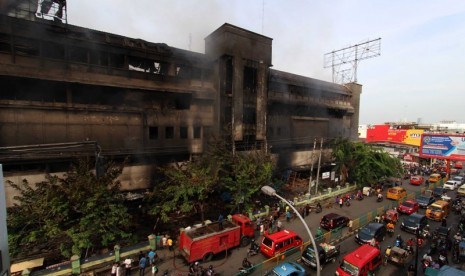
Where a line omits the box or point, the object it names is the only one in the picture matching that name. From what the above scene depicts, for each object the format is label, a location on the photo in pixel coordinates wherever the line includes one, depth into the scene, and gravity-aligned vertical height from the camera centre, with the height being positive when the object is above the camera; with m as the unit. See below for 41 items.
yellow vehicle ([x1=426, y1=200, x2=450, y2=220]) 22.94 -7.95
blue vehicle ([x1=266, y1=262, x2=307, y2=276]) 12.99 -7.85
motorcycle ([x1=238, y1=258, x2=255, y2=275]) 13.65 -8.50
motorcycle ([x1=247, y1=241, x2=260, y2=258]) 16.88 -8.76
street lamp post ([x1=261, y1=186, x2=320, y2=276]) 9.85 -2.70
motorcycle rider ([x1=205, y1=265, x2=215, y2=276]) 13.67 -8.35
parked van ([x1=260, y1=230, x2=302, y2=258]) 15.88 -7.90
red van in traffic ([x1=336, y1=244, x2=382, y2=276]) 13.56 -7.79
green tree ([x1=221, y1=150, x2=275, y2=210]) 21.62 -4.86
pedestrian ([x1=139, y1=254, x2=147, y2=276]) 14.36 -8.41
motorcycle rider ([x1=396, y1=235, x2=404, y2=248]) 17.42 -8.28
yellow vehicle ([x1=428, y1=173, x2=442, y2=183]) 37.09 -7.78
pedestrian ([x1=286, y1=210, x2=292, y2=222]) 22.75 -8.52
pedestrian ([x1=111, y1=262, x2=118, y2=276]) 13.89 -8.36
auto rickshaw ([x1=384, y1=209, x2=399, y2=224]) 22.02 -8.18
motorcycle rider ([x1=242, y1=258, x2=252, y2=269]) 14.83 -8.54
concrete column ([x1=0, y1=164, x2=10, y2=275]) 6.82 -3.33
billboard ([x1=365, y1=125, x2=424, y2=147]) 54.15 -2.09
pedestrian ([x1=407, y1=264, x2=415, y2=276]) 14.03 -8.29
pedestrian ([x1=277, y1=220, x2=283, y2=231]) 20.50 -8.46
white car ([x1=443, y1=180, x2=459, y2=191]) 34.12 -8.14
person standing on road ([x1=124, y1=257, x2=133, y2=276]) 14.29 -8.41
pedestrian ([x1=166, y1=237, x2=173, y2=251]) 17.12 -8.48
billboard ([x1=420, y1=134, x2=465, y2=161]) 30.84 -2.51
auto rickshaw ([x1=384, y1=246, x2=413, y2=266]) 15.64 -8.44
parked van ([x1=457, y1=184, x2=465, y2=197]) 29.85 -7.86
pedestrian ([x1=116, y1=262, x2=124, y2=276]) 13.84 -8.43
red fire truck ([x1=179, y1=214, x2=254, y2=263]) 15.18 -7.63
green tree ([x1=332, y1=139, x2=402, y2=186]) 32.25 -4.79
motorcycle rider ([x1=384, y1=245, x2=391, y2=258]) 16.29 -8.41
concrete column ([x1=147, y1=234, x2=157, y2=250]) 16.98 -8.28
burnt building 17.05 +2.40
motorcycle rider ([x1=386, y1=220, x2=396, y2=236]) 20.12 -8.38
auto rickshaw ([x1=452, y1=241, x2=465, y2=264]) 15.85 -8.29
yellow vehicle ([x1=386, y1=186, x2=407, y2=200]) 28.93 -7.97
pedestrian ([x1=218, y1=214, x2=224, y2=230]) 17.08 -7.07
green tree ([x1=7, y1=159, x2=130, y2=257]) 13.62 -5.47
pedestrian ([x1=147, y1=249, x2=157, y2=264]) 15.20 -8.34
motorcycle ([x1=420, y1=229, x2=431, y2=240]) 19.34 -8.55
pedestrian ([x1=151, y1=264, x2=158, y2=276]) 14.45 -8.70
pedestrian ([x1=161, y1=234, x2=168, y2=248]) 17.64 -8.48
